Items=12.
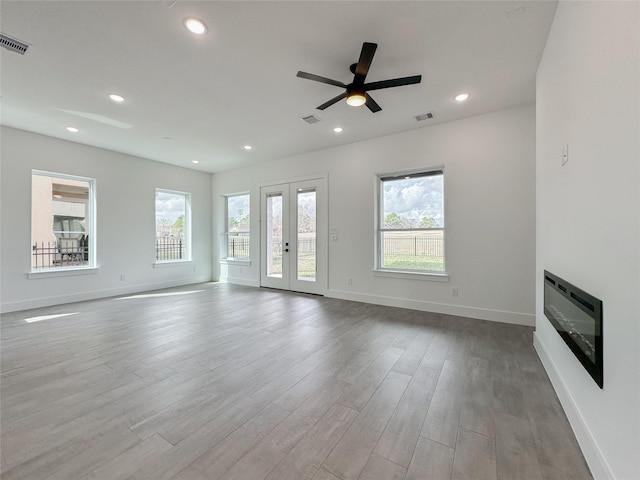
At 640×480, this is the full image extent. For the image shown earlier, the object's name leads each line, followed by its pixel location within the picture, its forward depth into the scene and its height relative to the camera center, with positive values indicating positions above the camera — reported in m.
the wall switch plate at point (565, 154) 1.83 +0.60
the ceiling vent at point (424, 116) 3.81 +1.80
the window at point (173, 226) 6.31 +0.37
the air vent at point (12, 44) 2.27 +1.73
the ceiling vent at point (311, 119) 3.86 +1.79
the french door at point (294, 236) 5.39 +0.10
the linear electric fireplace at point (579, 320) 1.31 -0.49
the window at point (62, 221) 4.61 +0.36
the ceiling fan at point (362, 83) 2.16 +1.46
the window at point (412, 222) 4.28 +0.31
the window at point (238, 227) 6.77 +0.35
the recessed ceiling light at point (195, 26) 2.11 +1.74
